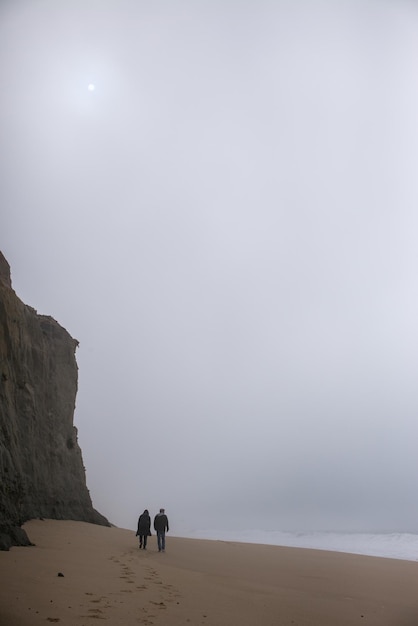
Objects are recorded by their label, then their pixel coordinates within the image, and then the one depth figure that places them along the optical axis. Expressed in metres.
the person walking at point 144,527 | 16.31
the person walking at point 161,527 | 15.84
